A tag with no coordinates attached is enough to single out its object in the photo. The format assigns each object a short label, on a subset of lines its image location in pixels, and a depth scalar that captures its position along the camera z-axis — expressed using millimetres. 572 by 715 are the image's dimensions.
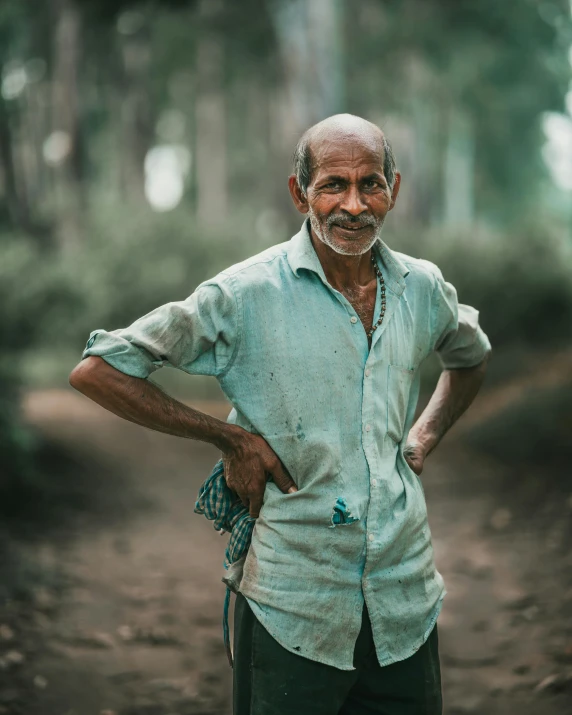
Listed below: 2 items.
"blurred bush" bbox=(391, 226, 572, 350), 13203
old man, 2609
